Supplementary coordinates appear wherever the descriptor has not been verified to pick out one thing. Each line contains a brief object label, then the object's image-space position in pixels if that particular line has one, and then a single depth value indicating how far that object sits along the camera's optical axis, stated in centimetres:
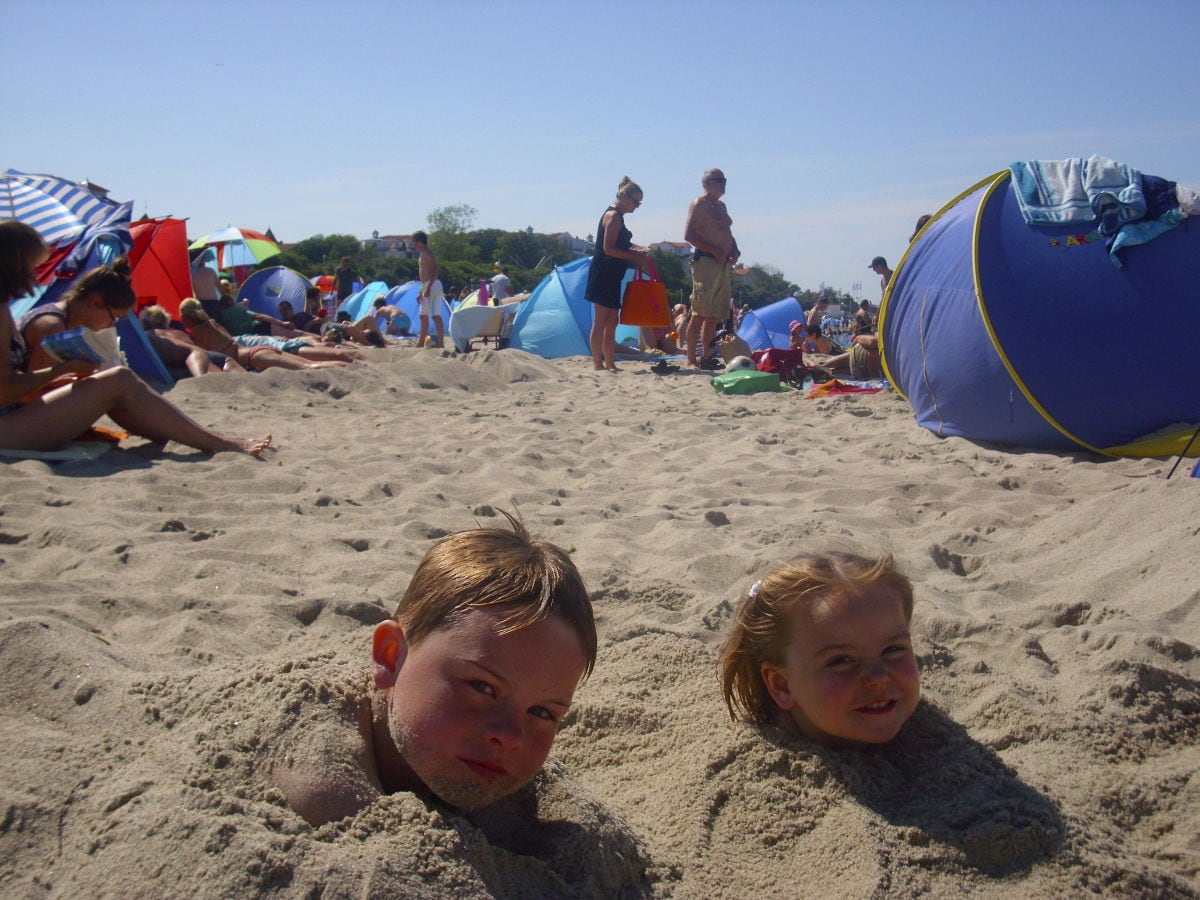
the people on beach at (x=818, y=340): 1355
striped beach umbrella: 838
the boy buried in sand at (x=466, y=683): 147
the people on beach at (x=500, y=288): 1736
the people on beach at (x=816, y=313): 1461
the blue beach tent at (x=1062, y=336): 490
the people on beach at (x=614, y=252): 945
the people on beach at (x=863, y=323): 1166
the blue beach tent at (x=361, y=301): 1845
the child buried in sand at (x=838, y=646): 197
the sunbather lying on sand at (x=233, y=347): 832
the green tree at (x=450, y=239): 7062
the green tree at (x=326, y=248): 6322
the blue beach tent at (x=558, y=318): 1235
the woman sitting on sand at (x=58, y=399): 446
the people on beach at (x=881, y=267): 1345
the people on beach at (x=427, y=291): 1183
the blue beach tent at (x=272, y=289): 1590
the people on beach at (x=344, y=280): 1667
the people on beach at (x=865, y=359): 888
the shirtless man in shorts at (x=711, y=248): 938
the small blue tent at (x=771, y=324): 1544
